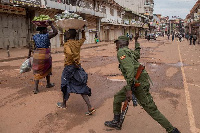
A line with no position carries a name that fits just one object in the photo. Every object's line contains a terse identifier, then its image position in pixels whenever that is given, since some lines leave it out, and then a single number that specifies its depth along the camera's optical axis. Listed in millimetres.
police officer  3043
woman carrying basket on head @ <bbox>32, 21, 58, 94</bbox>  5684
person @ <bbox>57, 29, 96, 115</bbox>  4266
